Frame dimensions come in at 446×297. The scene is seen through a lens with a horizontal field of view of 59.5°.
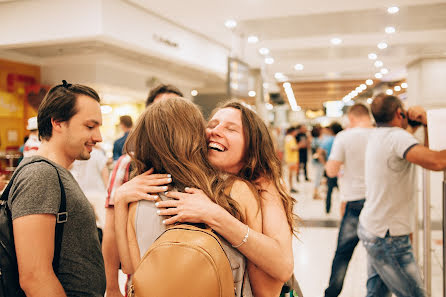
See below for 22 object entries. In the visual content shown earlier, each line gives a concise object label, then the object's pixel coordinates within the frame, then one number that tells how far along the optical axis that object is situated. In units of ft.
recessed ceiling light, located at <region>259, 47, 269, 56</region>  28.78
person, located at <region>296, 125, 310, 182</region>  39.29
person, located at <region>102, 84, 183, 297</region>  5.29
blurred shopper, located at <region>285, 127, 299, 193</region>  35.37
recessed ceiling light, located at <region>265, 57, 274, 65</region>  32.35
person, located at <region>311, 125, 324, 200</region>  29.40
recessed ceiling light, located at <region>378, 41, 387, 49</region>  28.23
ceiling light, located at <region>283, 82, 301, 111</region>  46.77
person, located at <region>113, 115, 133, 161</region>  16.63
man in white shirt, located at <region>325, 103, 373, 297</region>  10.99
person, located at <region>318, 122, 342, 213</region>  23.77
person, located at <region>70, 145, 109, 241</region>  14.74
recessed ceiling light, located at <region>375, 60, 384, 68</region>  35.53
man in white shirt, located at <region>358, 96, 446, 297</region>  8.11
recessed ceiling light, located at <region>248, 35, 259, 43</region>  23.89
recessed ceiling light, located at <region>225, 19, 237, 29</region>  22.27
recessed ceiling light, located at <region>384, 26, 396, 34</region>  23.02
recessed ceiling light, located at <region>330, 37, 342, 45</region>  27.32
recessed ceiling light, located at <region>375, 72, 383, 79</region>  41.34
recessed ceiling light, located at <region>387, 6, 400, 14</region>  20.07
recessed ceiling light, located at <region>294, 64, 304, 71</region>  35.53
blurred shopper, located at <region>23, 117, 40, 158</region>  12.09
